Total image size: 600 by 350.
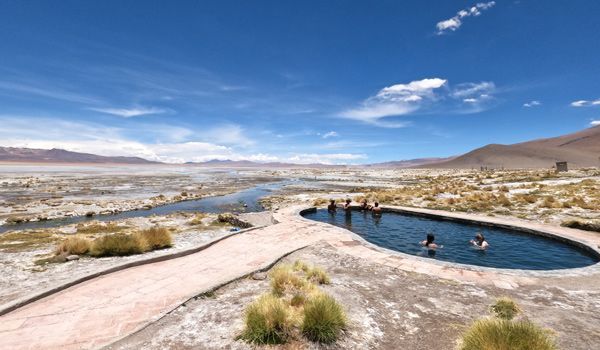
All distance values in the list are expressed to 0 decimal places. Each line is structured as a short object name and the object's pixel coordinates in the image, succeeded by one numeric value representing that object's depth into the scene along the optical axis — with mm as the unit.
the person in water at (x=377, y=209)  19359
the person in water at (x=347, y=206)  20562
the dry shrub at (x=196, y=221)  16877
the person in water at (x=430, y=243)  12508
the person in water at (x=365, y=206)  20167
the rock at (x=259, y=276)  7988
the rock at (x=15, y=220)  19775
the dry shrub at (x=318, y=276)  7668
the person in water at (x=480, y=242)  12242
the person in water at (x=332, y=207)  20078
